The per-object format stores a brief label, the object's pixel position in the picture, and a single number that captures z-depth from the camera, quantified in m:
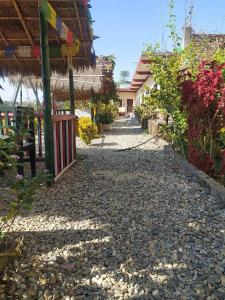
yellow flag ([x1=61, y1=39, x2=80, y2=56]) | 4.30
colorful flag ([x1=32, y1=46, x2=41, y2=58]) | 4.55
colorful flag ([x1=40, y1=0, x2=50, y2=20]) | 2.79
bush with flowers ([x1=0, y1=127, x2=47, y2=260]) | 1.57
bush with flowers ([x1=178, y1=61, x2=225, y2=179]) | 3.12
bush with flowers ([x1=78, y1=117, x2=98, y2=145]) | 6.64
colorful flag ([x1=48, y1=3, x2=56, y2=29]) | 2.95
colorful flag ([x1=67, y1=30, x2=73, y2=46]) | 3.85
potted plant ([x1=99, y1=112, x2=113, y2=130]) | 11.29
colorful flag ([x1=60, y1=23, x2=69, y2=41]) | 3.57
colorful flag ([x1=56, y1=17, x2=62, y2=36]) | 3.29
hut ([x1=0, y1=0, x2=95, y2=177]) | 3.07
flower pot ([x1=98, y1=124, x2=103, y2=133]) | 10.13
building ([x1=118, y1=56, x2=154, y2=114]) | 23.97
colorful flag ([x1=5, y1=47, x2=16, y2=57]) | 4.57
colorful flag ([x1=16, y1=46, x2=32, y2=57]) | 4.60
